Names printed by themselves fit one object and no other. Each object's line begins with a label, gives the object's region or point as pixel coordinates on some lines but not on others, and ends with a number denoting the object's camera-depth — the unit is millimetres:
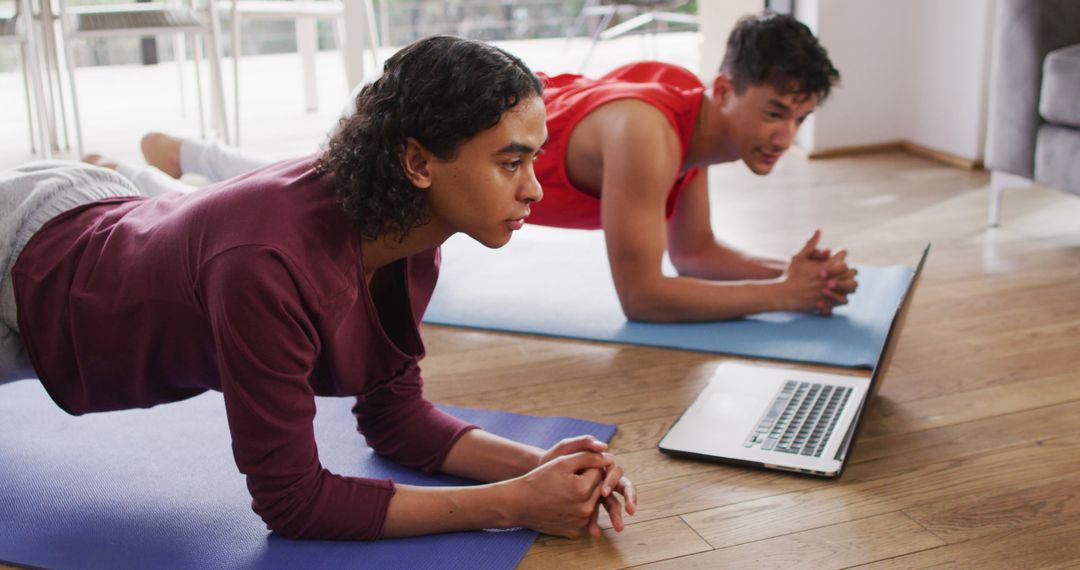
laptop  1514
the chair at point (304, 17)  3943
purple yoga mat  1304
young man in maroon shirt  1144
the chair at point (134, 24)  3496
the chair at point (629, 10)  4355
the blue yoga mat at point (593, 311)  1952
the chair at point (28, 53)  3502
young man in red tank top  1904
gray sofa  2488
